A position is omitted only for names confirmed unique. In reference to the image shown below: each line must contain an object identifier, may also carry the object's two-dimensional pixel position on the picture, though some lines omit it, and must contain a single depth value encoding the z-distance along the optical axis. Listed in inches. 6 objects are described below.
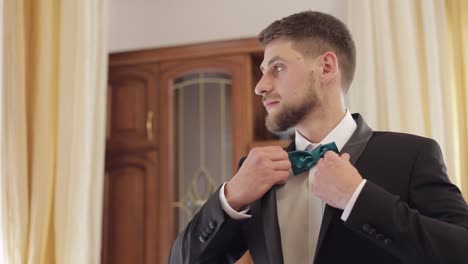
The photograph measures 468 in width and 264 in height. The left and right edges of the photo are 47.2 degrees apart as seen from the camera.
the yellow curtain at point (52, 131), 88.1
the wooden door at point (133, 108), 113.2
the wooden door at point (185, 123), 106.0
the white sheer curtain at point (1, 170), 83.7
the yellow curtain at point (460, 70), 87.2
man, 34.8
